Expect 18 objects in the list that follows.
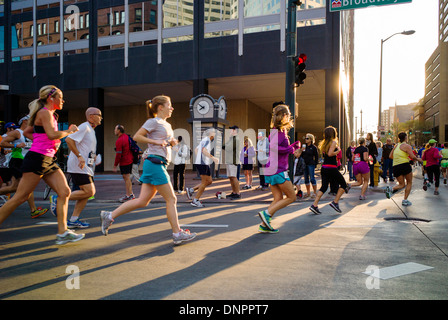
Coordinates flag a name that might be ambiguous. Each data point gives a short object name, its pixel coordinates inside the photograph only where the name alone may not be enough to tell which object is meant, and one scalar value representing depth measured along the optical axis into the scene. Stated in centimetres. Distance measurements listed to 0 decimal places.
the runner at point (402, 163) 877
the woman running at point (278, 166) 554
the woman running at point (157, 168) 461
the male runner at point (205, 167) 860
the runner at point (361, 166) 1012
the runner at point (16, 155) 707
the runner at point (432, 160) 1178
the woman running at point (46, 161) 446
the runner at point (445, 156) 1570
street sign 934
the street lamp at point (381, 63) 2344
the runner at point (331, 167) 746
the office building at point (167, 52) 2058
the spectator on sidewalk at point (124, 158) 966
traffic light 995
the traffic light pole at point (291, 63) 1005
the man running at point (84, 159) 557
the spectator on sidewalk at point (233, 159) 1006
